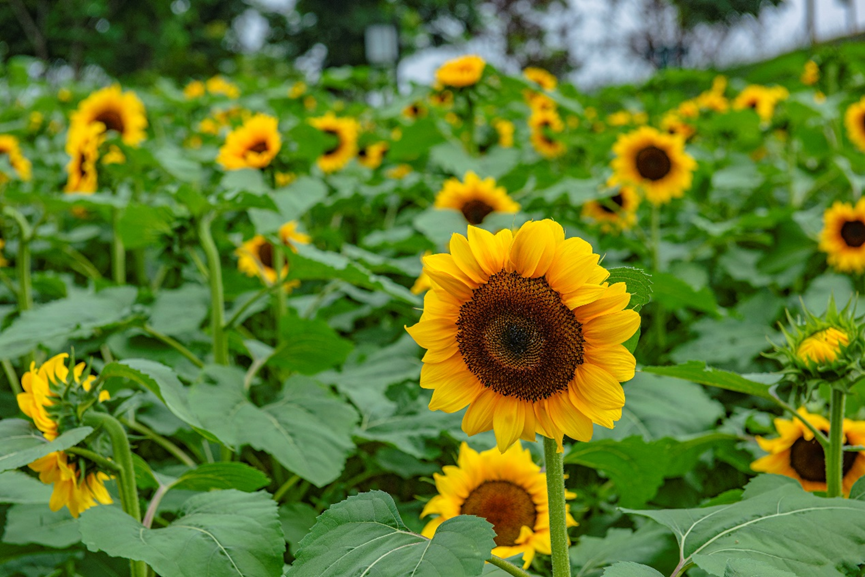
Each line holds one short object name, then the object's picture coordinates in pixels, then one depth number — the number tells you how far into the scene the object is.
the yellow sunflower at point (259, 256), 2.44
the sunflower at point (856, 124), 3.25
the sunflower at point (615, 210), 2.78
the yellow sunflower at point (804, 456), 1.34
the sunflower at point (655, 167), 2.76
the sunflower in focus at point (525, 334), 0.91
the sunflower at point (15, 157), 2.96
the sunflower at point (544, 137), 3.90
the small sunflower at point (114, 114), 2.86
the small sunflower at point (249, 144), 2.28
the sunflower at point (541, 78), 4.13
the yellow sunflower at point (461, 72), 2.67
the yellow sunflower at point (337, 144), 3.32
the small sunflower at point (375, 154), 3.78
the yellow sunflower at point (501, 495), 1.28
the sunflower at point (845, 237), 2.38
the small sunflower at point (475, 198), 2.31
